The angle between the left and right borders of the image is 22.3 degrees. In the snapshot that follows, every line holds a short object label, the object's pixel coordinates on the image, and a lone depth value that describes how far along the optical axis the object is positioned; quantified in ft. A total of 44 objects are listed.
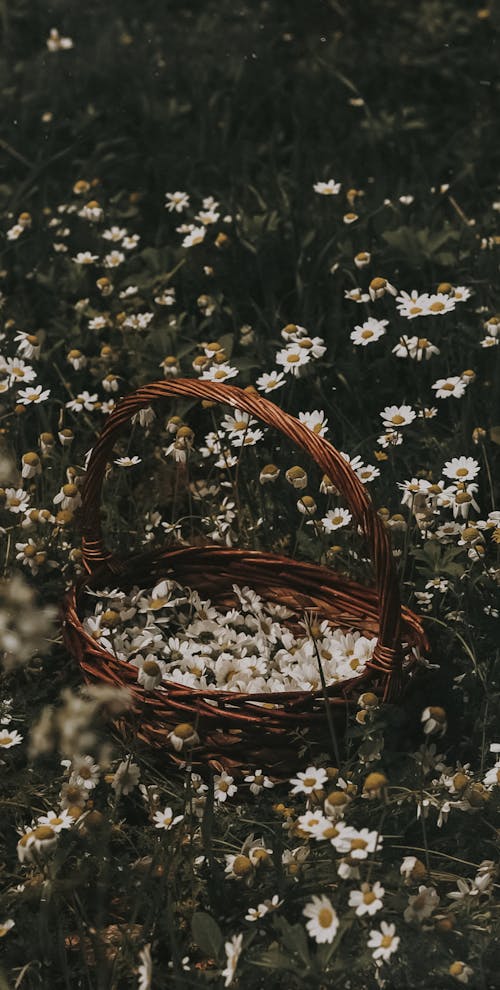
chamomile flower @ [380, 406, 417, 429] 8.68
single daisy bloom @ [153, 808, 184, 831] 6.91
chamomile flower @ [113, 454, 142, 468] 8.96
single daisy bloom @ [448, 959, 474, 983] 5.59
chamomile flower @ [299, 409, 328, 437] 8.42
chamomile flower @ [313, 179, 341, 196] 11.95
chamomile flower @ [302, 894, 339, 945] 5.61
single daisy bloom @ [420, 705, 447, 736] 5.86
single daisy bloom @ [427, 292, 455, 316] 9.11
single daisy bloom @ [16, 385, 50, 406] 9.23
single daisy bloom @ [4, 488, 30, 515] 8.73
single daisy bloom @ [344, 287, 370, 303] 10.18
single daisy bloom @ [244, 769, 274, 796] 7.18
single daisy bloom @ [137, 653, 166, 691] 6.54
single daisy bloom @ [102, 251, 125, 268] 11.44
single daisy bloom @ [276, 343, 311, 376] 8.76
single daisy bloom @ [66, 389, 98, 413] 9.84
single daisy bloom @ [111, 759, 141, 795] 6.19
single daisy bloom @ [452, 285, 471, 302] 9.68
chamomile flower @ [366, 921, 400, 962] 5.57
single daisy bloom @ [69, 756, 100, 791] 6.89
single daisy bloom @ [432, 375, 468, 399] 8.94
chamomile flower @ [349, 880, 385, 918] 5.64
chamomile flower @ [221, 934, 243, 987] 5.65
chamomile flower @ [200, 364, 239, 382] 8.96
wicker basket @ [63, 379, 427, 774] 6.80
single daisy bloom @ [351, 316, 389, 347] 9.37
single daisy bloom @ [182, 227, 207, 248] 11.18
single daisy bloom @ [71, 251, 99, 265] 11.30
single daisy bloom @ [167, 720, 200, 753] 6.24
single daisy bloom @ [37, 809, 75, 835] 6.47
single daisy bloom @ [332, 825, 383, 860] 5.73
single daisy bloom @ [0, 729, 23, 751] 7.48
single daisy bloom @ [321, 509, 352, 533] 8.34
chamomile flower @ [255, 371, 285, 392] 9.30
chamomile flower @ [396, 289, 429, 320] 9.21
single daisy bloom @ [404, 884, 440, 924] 5.76
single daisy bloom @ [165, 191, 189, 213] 12.10
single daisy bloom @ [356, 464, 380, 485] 8.54
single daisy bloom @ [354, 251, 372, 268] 10.02
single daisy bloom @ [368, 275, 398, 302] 9.09
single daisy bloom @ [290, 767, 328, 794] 6.50
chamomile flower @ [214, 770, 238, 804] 7.25
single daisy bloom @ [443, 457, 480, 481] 8.45
